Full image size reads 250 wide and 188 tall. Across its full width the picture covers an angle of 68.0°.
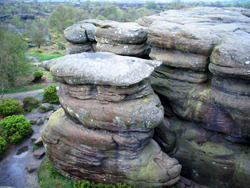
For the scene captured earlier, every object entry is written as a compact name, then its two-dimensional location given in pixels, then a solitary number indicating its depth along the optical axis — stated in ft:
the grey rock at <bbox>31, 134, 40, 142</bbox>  50.21
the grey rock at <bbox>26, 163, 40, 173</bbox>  41.19
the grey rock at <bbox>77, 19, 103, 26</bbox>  74.43
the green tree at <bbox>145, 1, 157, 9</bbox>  356.63
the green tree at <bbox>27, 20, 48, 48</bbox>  148.77
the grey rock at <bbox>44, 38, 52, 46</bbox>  172.65
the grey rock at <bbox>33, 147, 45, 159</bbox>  45.24
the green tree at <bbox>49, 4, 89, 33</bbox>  168.70
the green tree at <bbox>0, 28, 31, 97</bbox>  69.10
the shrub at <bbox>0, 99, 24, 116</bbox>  58.79
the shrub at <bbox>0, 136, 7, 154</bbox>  45.32
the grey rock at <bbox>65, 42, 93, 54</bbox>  70.08
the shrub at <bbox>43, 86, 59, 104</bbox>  70.18
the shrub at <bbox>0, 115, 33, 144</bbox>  49.03
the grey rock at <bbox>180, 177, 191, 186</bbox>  36.09
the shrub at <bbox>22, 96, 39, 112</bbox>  65.62
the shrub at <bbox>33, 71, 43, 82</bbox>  88.69
